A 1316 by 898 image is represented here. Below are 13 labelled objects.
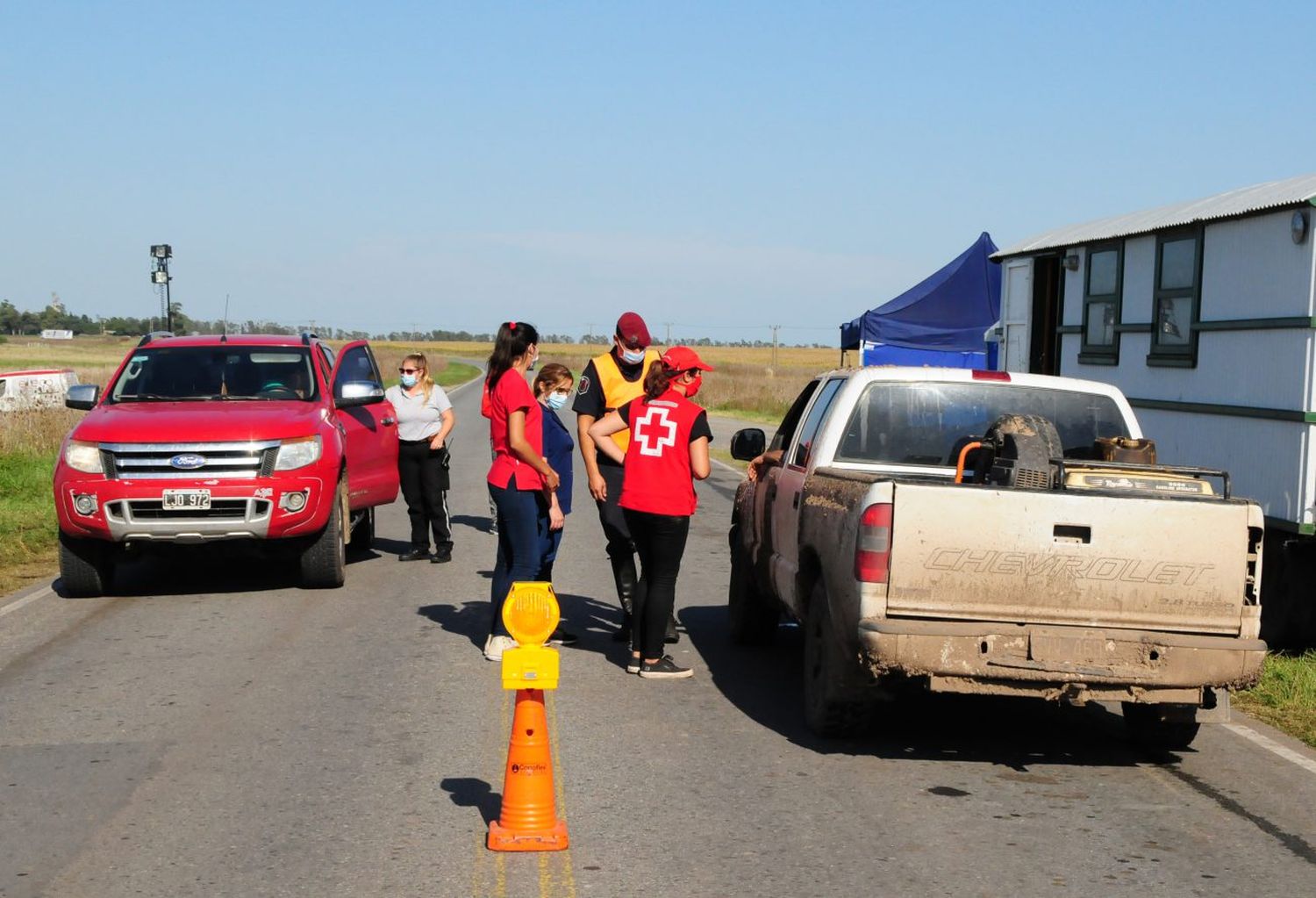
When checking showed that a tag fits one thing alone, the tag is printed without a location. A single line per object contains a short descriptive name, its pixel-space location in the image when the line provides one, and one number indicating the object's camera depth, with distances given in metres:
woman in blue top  8.83
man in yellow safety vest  8.66
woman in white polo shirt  12.36
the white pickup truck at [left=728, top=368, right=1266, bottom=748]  6.02
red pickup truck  10.34
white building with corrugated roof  9.34
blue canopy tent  26.80
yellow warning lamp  5.20
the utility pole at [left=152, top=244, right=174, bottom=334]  27.78
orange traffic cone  5.16
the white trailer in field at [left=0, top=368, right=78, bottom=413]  23.78
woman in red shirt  8.24
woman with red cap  7.82
